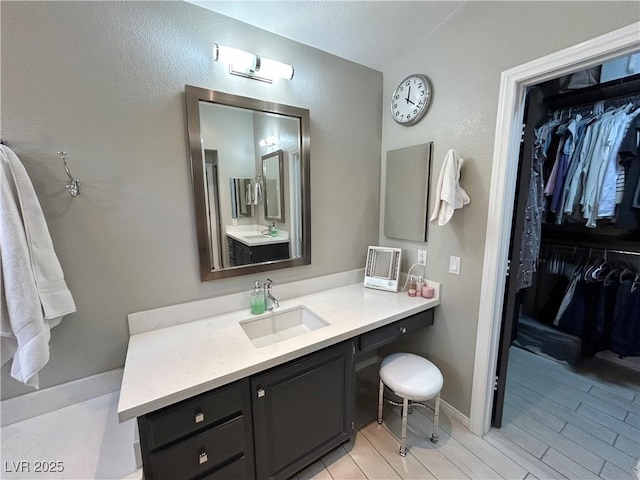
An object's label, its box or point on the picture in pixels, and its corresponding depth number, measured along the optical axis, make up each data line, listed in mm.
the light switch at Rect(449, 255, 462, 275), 1780
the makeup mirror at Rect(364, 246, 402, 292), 2074
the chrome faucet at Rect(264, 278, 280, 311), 1740
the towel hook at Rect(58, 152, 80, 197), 1197
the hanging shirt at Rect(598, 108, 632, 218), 1896
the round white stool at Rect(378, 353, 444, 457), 1539
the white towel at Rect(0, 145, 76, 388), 1000
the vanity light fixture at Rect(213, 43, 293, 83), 1434
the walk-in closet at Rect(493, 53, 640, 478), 1673
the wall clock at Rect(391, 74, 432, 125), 1839
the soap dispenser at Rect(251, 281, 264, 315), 1680
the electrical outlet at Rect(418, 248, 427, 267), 1997
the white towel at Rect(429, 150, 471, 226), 1611
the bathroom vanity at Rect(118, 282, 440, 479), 1035
